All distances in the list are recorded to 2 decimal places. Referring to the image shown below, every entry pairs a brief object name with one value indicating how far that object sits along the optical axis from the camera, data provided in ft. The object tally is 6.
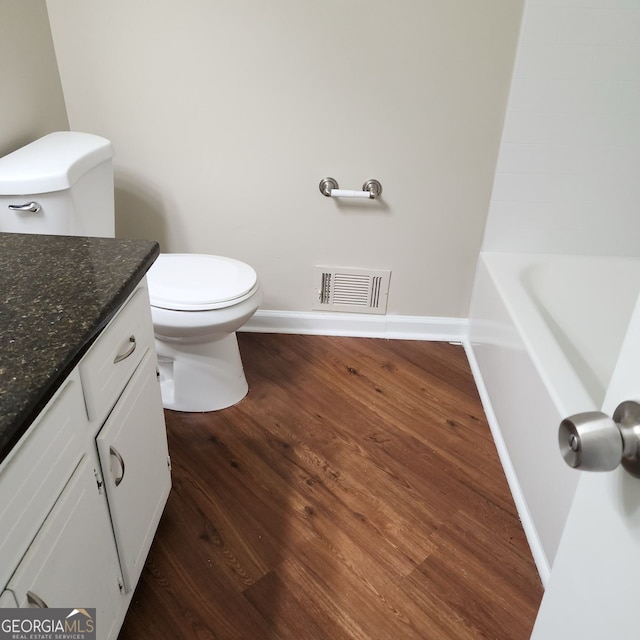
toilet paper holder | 7.36
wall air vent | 8.04
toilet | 5.55
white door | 1.92
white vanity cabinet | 2.81
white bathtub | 5.08
